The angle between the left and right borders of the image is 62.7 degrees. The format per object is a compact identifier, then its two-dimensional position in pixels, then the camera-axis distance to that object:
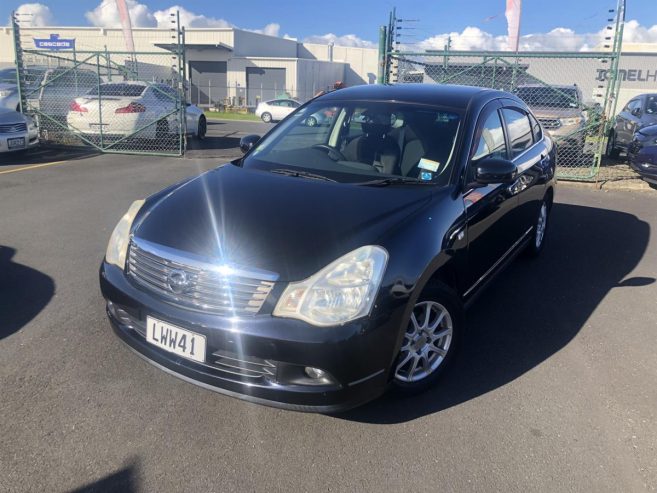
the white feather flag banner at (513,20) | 20.48
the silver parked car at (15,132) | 9.80
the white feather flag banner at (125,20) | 24.03
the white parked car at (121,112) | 11.73
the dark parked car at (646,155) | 8.64
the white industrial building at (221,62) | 40.84
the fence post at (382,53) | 10.30
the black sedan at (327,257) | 2.47
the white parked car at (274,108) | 27.70
